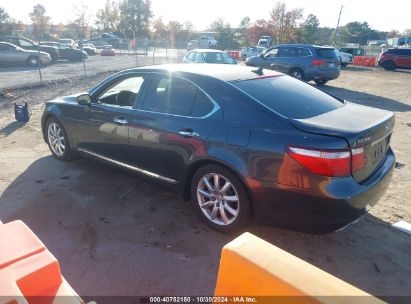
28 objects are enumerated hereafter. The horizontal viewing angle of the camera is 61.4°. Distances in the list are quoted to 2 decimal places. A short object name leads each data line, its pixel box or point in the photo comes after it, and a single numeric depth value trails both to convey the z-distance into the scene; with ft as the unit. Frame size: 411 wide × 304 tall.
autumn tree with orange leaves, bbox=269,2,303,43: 149.28
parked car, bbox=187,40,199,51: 134.78
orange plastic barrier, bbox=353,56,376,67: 94.02
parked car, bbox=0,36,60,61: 73.82
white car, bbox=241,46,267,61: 105.19
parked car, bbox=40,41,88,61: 84.84
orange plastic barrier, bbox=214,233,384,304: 4.67
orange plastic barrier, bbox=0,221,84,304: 5.04
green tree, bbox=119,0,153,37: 226.58
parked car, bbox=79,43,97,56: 114.38
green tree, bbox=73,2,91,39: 193.41
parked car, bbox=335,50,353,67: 91.21
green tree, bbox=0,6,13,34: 142.98
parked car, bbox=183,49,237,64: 42.83
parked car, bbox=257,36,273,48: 142.95
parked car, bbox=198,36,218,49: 166.48
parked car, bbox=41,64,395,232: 9.09
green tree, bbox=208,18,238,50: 178.60
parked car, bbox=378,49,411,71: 81.05
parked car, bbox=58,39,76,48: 140.30
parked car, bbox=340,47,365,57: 108.59
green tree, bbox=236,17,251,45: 181.06
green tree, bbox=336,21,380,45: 205.77
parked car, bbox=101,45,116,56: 114.62
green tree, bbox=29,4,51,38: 212.02
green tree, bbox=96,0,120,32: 231.22
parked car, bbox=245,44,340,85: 45.39
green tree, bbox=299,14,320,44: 149.32
